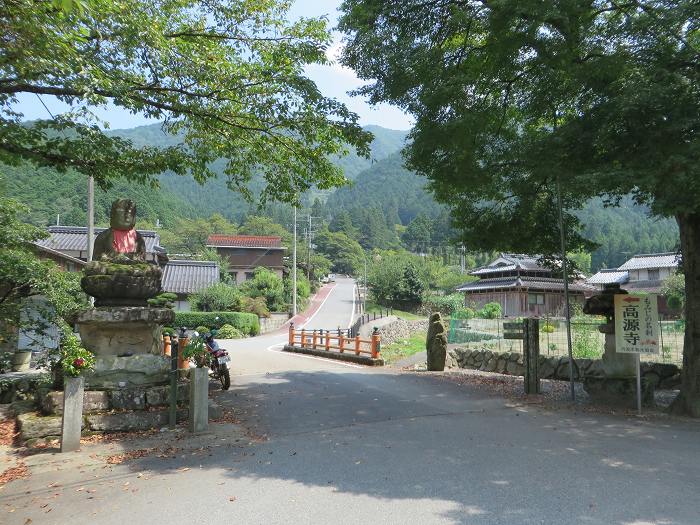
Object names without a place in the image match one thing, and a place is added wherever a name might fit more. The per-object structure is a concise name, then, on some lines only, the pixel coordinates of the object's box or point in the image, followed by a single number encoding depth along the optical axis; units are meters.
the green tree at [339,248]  99.12
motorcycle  11.35
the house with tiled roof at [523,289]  42.59
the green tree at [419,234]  109.12
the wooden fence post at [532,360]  10.45
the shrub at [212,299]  38.19
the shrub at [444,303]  48.66
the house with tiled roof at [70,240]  34.56
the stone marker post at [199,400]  7.04
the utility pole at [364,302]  53.30
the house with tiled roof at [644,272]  50.94
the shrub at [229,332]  34.31
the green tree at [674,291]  33.81
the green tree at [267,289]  46.44
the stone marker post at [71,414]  6.24
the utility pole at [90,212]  15.97
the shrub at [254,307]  40.25
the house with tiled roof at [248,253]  59.34
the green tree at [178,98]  6.15
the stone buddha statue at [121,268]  7.51
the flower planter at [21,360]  13.96
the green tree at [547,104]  6.68
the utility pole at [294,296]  43.45
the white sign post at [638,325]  8.18
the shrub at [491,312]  37.50
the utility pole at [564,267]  9.45
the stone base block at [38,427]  6.61
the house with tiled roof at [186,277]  39.72
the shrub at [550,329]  20.90
